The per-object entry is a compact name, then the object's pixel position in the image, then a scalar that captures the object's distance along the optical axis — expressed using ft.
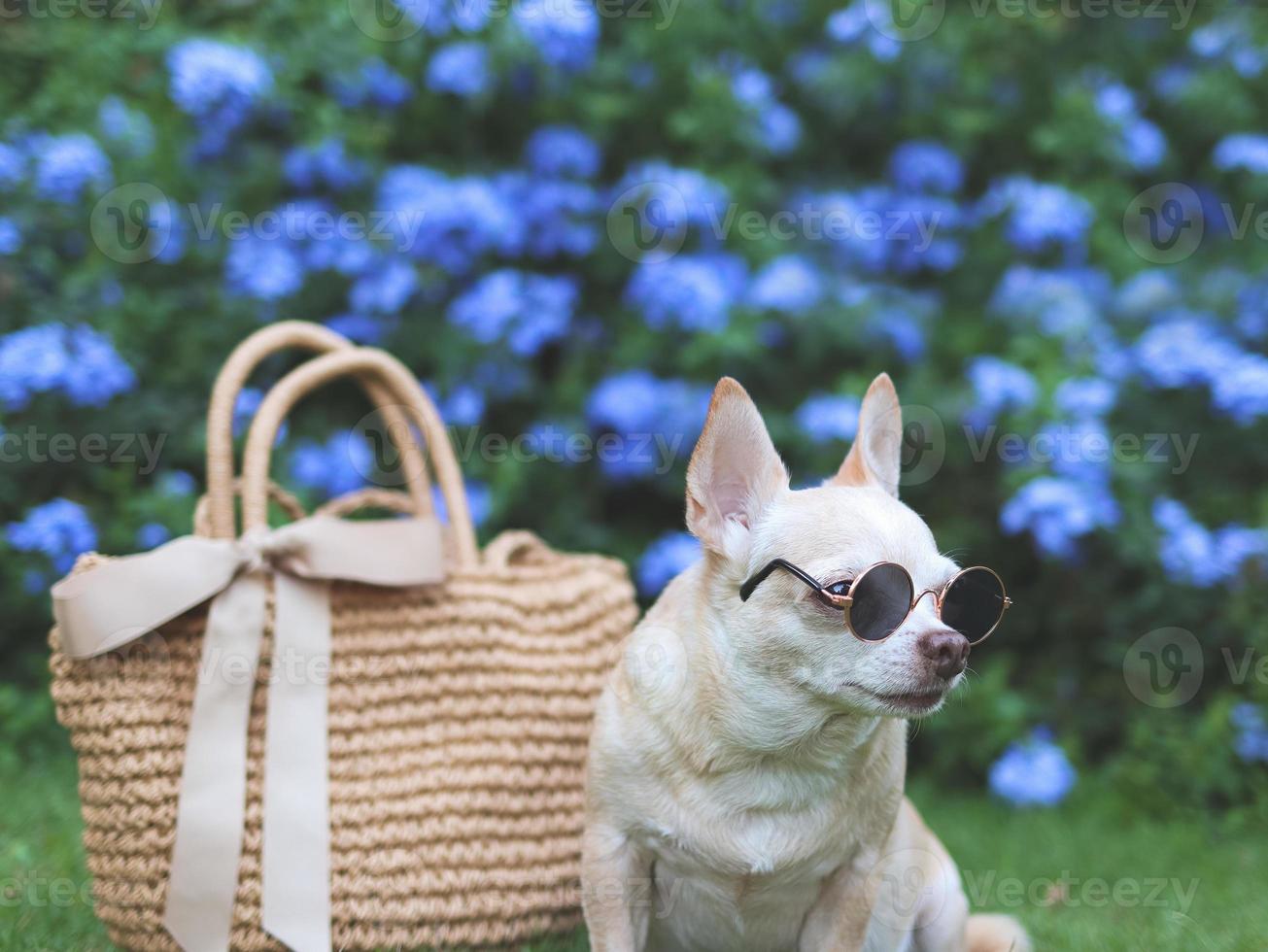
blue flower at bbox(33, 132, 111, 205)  10.37
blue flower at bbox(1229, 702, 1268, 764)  10.71
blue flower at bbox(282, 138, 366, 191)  11.49
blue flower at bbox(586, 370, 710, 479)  11.33
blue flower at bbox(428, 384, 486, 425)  11.13
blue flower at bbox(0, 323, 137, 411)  9.65
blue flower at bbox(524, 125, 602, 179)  11.94
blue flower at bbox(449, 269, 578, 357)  11.07
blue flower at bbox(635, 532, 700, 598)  11.00
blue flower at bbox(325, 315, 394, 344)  11.66
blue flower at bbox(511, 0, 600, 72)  11.21
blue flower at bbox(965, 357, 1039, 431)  11.29
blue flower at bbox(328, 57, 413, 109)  11.78
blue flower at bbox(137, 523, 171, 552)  10.25
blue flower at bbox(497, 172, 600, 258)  11.81
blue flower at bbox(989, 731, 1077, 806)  10.66
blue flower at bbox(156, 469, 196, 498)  10.53
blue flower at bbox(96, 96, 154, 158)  11.29
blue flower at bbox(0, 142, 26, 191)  10.55
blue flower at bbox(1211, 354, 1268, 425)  11.02
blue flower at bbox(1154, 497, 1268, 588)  10.92
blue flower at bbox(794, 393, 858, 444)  11.03
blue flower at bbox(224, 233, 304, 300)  10.82
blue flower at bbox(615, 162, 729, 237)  11.59
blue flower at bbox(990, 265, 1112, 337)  12.14
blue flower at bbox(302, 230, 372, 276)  11.25
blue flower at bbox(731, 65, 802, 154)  11.97
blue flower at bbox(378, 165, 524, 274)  11.21
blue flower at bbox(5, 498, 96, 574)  9.73
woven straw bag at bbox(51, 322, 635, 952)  6.72
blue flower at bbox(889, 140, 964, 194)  12.73
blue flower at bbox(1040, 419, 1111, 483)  11.10
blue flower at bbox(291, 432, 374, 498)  11.03
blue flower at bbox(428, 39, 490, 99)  11.41
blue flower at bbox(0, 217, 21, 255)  10.13
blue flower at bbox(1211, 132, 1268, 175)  12.42
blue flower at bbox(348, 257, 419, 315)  11.14
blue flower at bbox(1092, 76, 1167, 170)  12.64
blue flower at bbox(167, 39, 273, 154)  10.55
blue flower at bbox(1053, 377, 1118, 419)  11.17
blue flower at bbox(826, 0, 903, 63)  12.35
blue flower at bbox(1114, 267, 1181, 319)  12.59
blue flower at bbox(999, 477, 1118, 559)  10.71
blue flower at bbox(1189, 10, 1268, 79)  13.47
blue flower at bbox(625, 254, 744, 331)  11.21
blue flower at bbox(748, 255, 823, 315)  11.45
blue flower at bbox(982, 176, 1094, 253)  12.07
